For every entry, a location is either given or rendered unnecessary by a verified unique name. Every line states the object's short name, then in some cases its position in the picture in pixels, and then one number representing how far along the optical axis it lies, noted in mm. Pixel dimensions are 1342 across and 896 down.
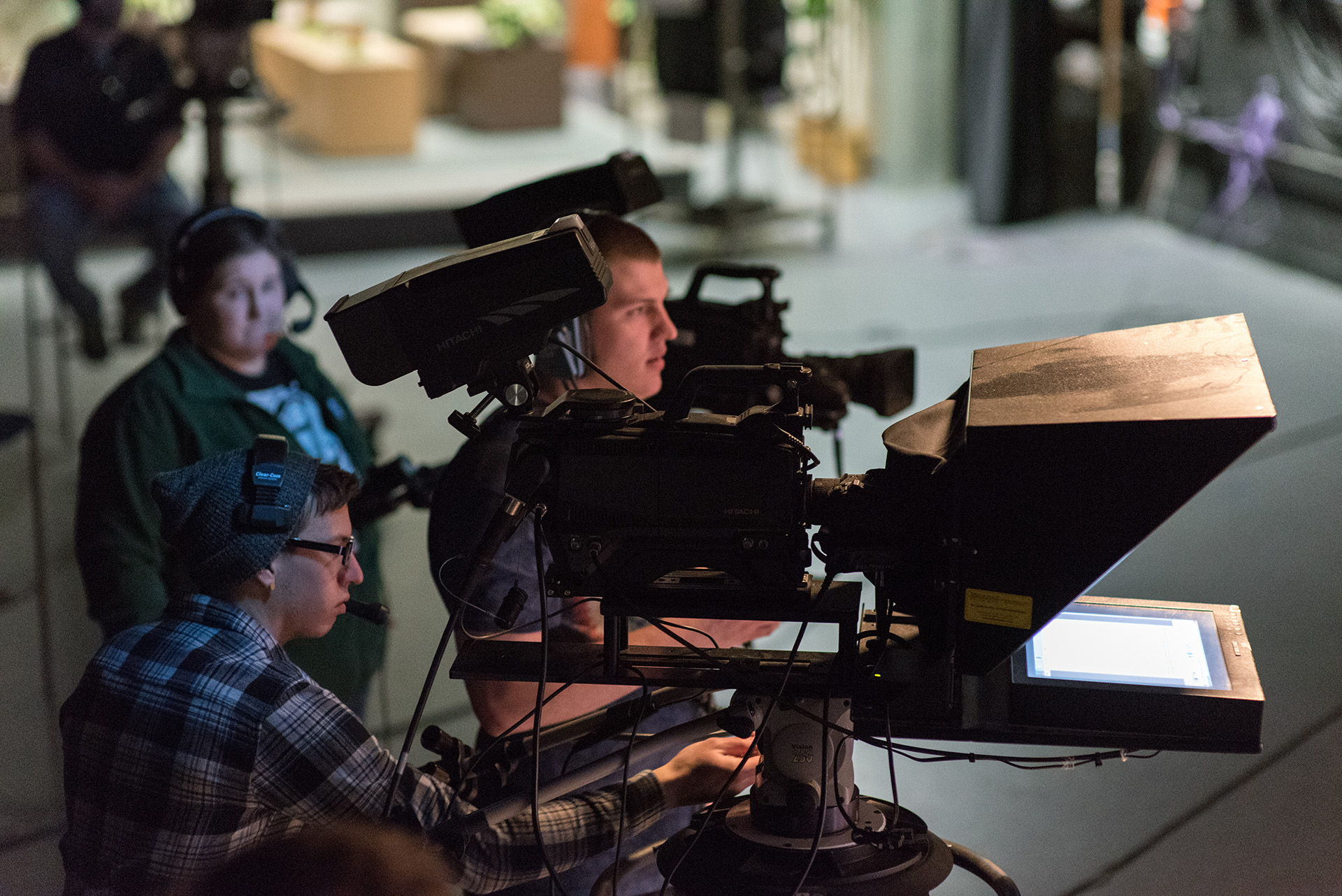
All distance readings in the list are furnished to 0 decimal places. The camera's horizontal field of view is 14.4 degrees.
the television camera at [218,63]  11503
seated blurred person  14079
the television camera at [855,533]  5759
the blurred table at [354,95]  23918
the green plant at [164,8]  22142
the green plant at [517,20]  25694
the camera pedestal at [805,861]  5916
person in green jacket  7074
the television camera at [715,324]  6698
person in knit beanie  5946
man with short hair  6312
